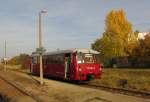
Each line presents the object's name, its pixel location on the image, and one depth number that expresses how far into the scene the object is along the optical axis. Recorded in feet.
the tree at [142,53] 79.02
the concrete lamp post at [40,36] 33.83
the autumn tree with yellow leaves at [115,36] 88.81
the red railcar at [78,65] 33.97
